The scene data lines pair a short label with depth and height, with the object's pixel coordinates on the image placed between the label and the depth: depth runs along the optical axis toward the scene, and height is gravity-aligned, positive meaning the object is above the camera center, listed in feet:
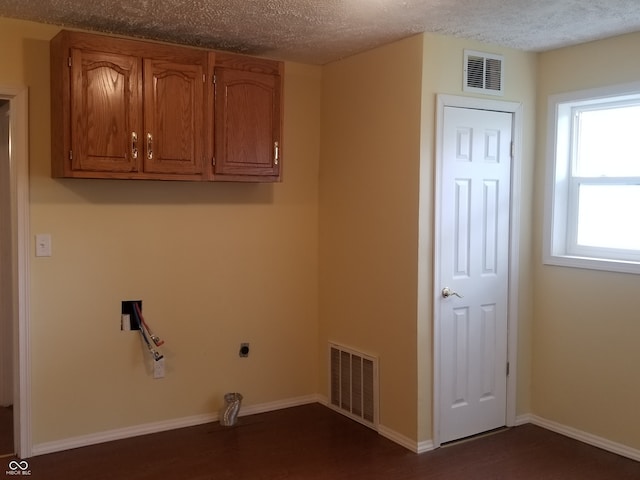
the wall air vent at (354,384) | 12.92 -3.66
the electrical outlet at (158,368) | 12.56 -3.13
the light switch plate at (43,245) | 11.28 -0.63
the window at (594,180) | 11.82 +0.70
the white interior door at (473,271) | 11.87 -1.09
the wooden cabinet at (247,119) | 11.89 +1.80
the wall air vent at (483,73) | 11.85 +2.72
